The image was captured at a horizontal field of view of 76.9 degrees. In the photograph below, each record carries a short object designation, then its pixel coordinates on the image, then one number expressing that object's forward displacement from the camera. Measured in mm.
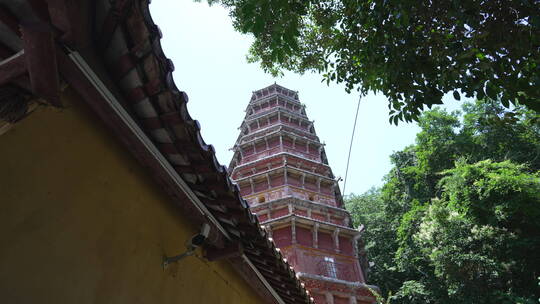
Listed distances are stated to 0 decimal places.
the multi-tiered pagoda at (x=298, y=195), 17375
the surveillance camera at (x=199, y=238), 3408
